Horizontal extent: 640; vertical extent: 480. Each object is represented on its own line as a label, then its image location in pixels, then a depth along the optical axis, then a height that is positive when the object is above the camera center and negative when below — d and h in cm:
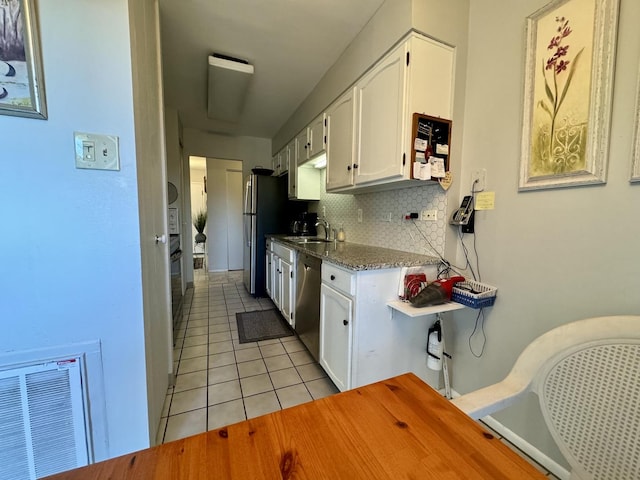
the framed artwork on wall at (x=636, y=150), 96 +27
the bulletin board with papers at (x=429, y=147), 155 +45
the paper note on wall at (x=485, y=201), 148 +12
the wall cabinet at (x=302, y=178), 329 +55
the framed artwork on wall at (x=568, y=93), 104 +57
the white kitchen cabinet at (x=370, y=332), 150 -68
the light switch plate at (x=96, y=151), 97 +26
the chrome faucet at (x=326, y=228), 313 -9
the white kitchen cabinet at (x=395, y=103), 152 +75
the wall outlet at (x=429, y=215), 174 +4
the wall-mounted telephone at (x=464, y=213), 156 +5
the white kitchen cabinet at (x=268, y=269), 338 -66
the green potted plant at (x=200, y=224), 655 -12
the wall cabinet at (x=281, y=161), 379 +93
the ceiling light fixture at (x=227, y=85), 236 +141
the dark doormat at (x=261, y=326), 259 -114
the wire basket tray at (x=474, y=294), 142 -40
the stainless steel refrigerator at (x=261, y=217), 369 +5
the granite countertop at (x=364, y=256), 152 -24
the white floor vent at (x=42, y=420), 88 -71
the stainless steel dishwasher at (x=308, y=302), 199 -68
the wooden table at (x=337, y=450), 44 -43
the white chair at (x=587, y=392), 72 -50
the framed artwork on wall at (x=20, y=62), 85 +52
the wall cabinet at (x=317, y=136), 257 +88
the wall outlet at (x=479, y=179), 152 +25
